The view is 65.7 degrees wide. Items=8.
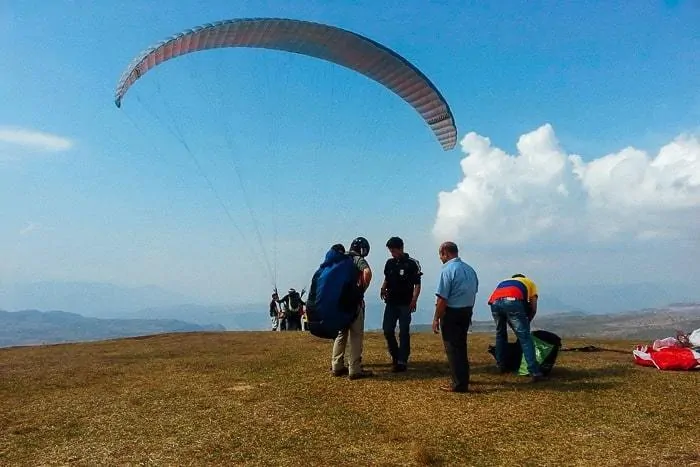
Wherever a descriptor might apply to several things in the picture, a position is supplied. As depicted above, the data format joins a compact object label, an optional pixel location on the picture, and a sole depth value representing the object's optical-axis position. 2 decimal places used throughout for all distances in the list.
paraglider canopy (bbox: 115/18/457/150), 13.19
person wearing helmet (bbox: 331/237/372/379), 9.31
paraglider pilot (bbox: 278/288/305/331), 20.14
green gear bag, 9.38
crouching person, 8.99
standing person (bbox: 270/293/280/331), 21.30
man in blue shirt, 8.32
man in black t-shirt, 9.75
